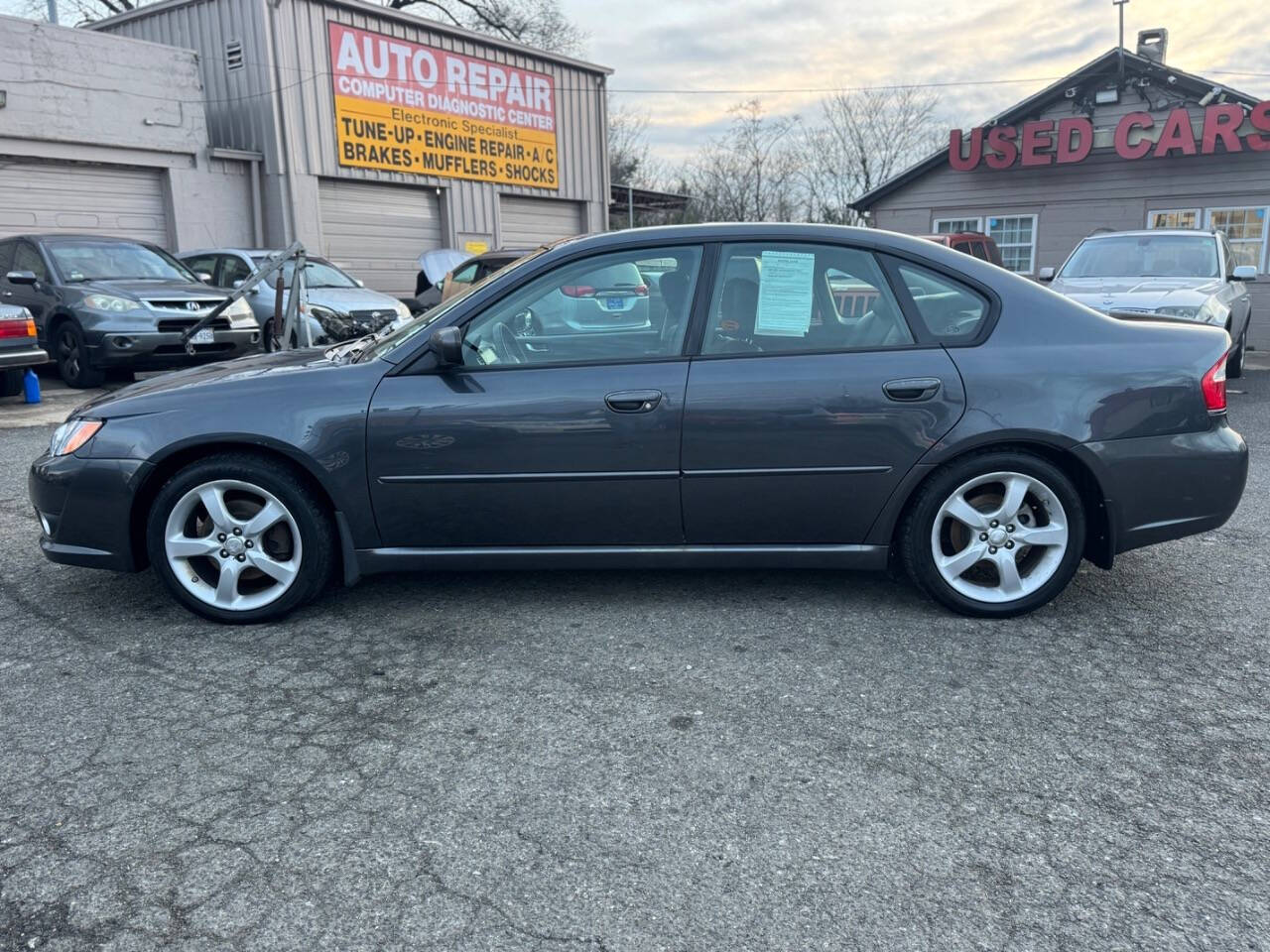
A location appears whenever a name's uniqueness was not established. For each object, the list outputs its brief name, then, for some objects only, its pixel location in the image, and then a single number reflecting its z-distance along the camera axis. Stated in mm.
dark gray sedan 3736
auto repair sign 17781
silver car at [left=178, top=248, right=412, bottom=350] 11664
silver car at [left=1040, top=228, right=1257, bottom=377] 9617
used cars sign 16125
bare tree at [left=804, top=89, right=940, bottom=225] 38500
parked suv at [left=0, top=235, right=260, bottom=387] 10188
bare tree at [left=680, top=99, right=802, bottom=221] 38375
